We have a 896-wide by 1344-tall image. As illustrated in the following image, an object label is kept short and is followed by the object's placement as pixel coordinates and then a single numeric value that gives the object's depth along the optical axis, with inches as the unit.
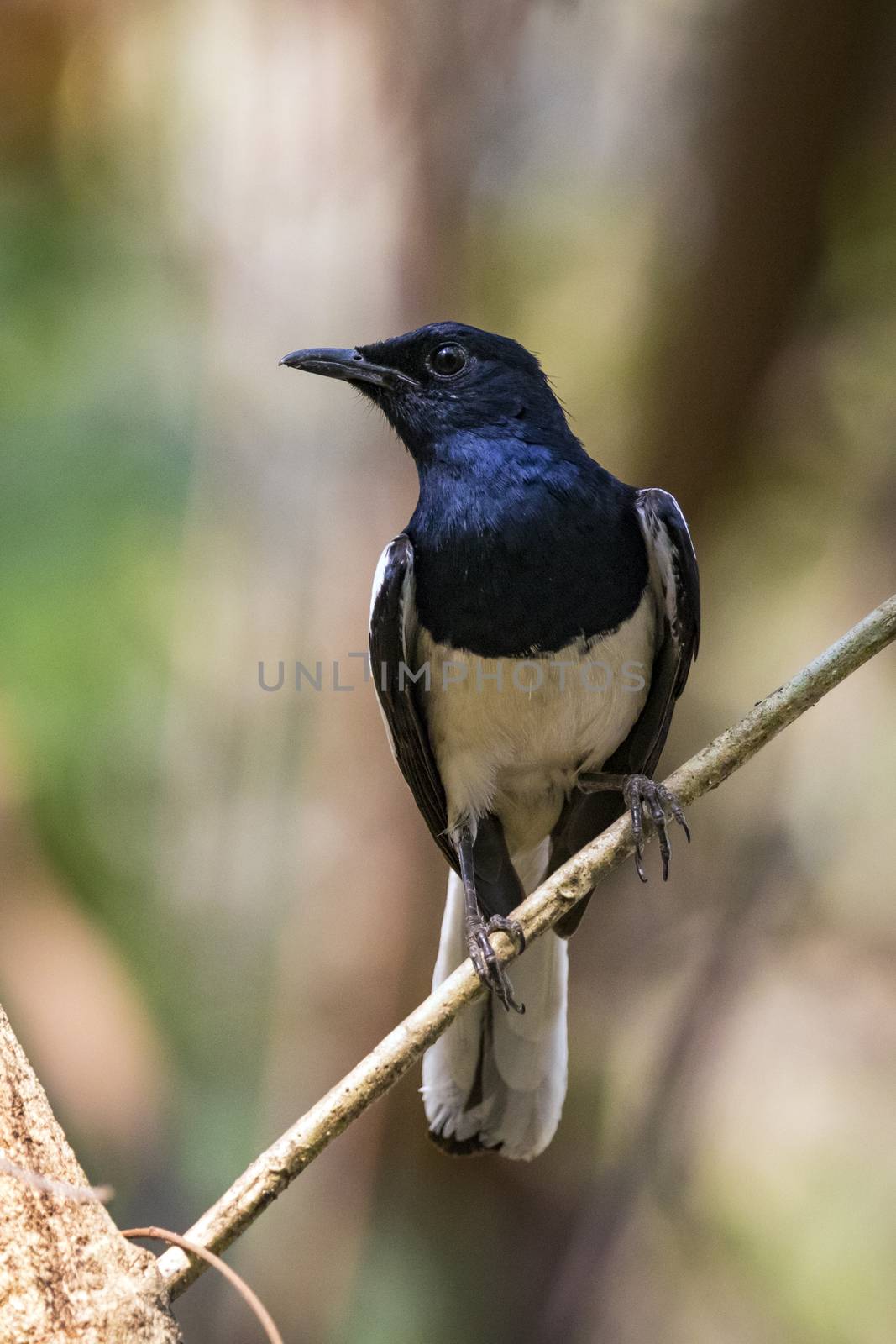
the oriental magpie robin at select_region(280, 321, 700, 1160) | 139.6
